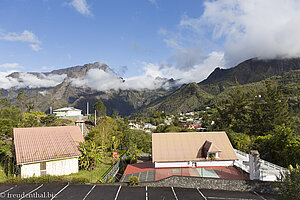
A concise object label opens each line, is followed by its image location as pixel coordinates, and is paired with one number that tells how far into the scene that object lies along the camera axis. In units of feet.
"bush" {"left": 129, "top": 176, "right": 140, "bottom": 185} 43.60
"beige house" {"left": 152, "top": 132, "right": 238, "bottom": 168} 61.11
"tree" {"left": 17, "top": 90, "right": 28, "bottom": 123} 134.67
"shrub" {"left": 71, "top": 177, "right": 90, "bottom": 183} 45.03
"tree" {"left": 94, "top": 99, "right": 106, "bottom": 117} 207.00
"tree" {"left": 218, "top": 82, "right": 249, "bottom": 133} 124.06
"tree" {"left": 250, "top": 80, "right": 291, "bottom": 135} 111.14
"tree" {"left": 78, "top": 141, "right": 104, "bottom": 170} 59.49
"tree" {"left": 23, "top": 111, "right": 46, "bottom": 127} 111.30
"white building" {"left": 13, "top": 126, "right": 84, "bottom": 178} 50.92
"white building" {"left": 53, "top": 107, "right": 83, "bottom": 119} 193.03
